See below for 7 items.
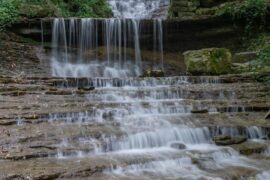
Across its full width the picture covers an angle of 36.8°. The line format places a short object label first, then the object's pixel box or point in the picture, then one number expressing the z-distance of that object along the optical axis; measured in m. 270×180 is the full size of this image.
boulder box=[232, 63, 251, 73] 15.26
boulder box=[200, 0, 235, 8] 19.80
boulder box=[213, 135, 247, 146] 8.61
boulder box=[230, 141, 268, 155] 8.17
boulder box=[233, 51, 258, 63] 17.26
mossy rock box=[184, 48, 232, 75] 15.18
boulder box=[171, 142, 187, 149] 8.40
